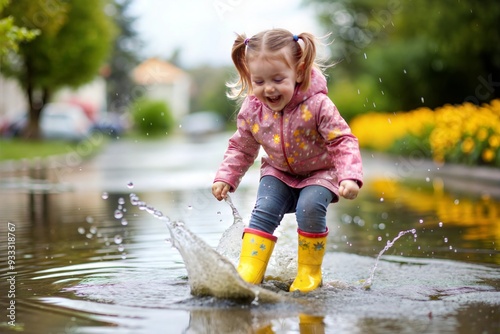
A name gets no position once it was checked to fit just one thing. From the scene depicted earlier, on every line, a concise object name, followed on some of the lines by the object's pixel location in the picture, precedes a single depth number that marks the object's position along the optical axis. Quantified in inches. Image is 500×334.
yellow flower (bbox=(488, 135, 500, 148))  588.4
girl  196.4
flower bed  621.0
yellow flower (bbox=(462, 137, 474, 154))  649.0
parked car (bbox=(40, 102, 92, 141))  1513.3
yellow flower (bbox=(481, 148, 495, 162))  600.1
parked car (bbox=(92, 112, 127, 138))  2014.8
